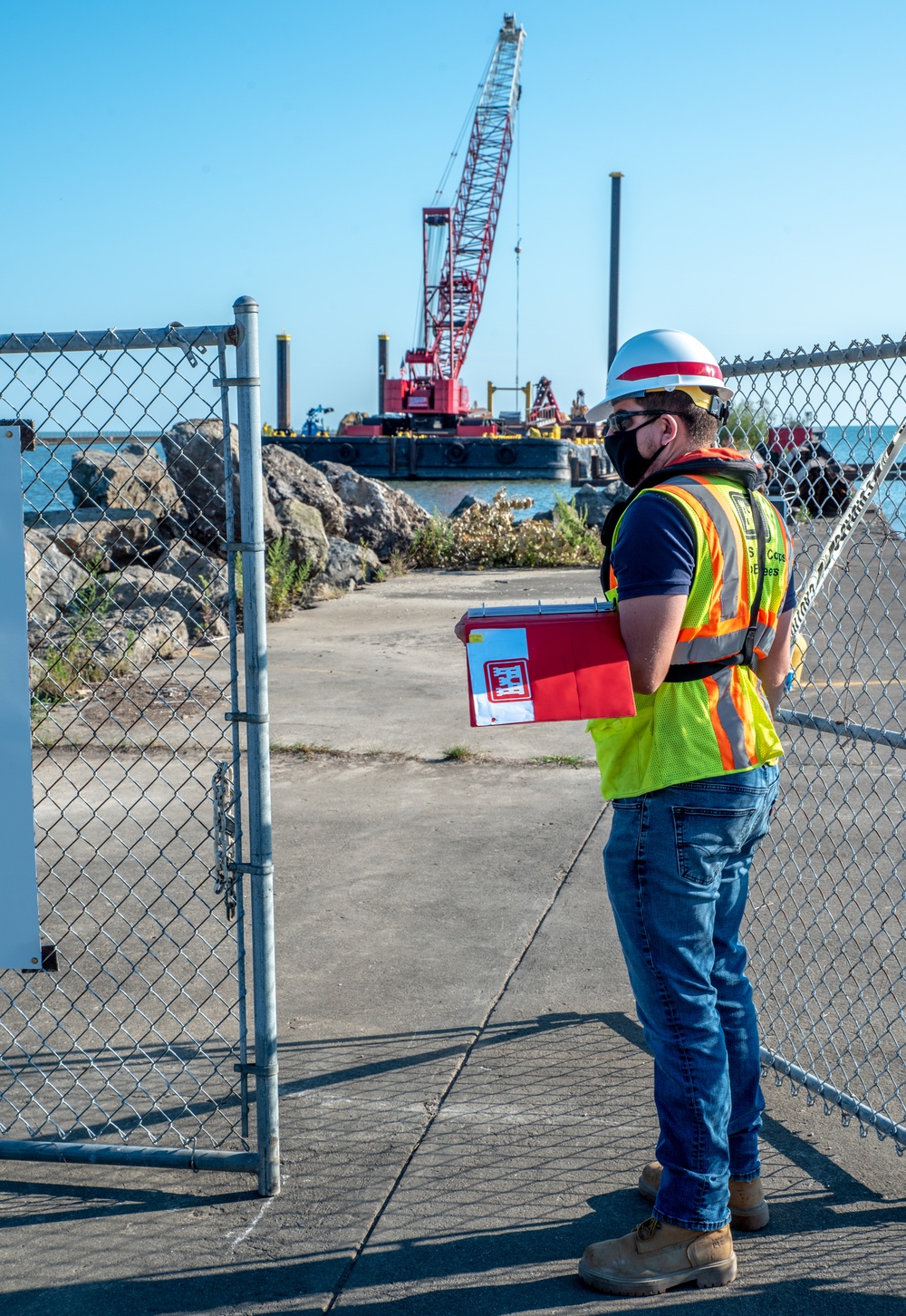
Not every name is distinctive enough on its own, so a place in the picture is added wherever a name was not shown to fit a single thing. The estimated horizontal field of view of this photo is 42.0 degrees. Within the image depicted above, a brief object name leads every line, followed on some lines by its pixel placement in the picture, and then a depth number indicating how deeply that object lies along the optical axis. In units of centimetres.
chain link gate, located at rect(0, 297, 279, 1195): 274
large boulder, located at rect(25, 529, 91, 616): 870
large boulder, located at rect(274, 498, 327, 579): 1260
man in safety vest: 236
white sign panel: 273
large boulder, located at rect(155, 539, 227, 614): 1034
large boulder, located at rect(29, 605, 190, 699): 759
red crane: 6350
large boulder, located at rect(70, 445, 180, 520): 1198
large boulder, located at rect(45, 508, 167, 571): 1044
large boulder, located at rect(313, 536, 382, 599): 1303
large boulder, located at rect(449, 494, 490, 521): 1946
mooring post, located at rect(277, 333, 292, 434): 7169
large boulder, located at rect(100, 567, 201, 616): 980
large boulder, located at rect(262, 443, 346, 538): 1405
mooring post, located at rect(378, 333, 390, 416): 7112
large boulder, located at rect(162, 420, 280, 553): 1230
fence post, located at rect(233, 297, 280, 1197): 264
